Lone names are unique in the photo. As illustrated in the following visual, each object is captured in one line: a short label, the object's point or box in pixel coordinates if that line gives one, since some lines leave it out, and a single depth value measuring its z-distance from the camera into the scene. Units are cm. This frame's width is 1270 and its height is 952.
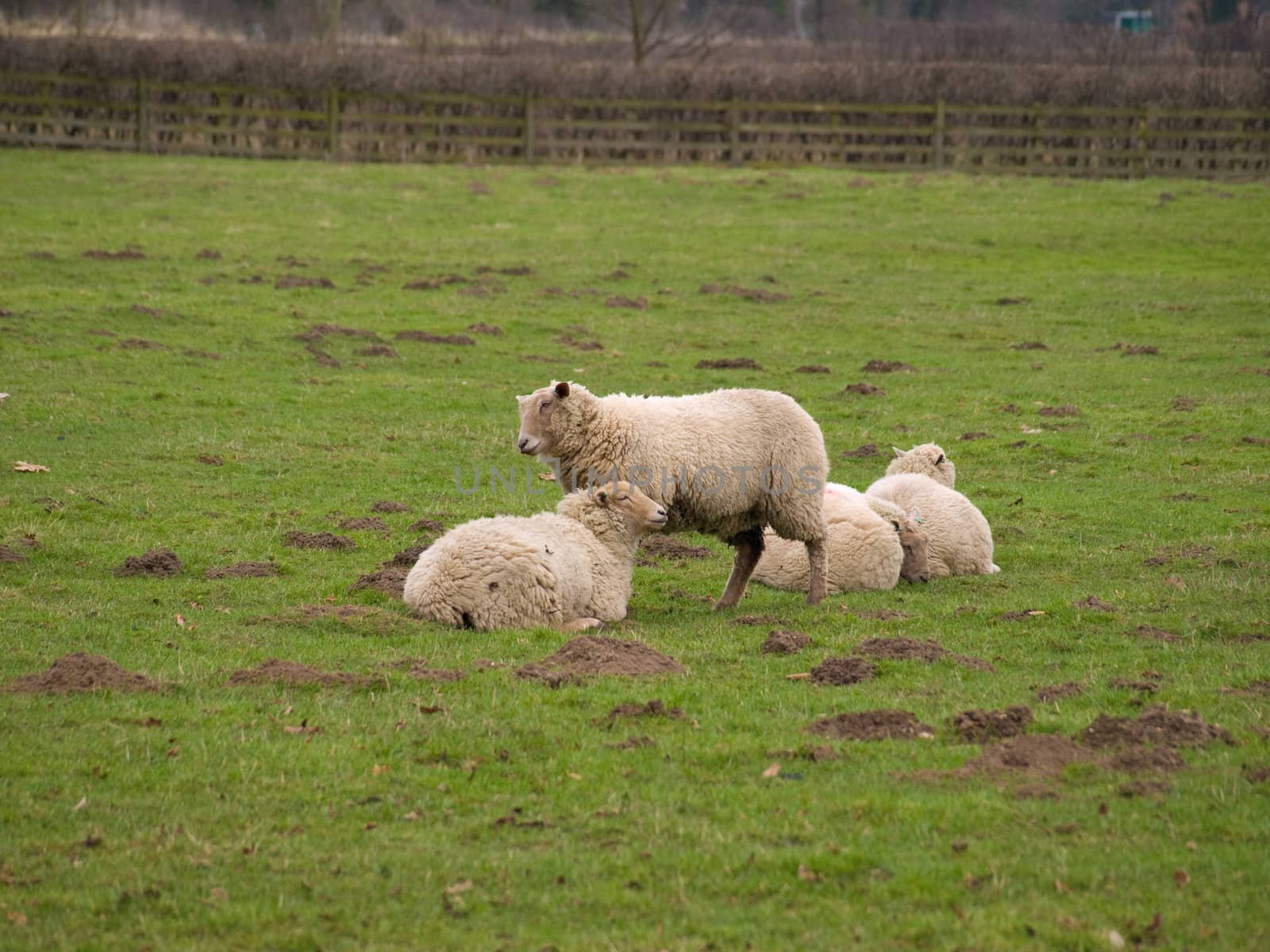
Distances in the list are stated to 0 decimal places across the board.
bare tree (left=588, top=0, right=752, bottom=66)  9319
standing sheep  2091
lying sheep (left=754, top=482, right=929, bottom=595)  2253
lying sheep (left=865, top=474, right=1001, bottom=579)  2331
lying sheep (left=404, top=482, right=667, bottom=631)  1864
